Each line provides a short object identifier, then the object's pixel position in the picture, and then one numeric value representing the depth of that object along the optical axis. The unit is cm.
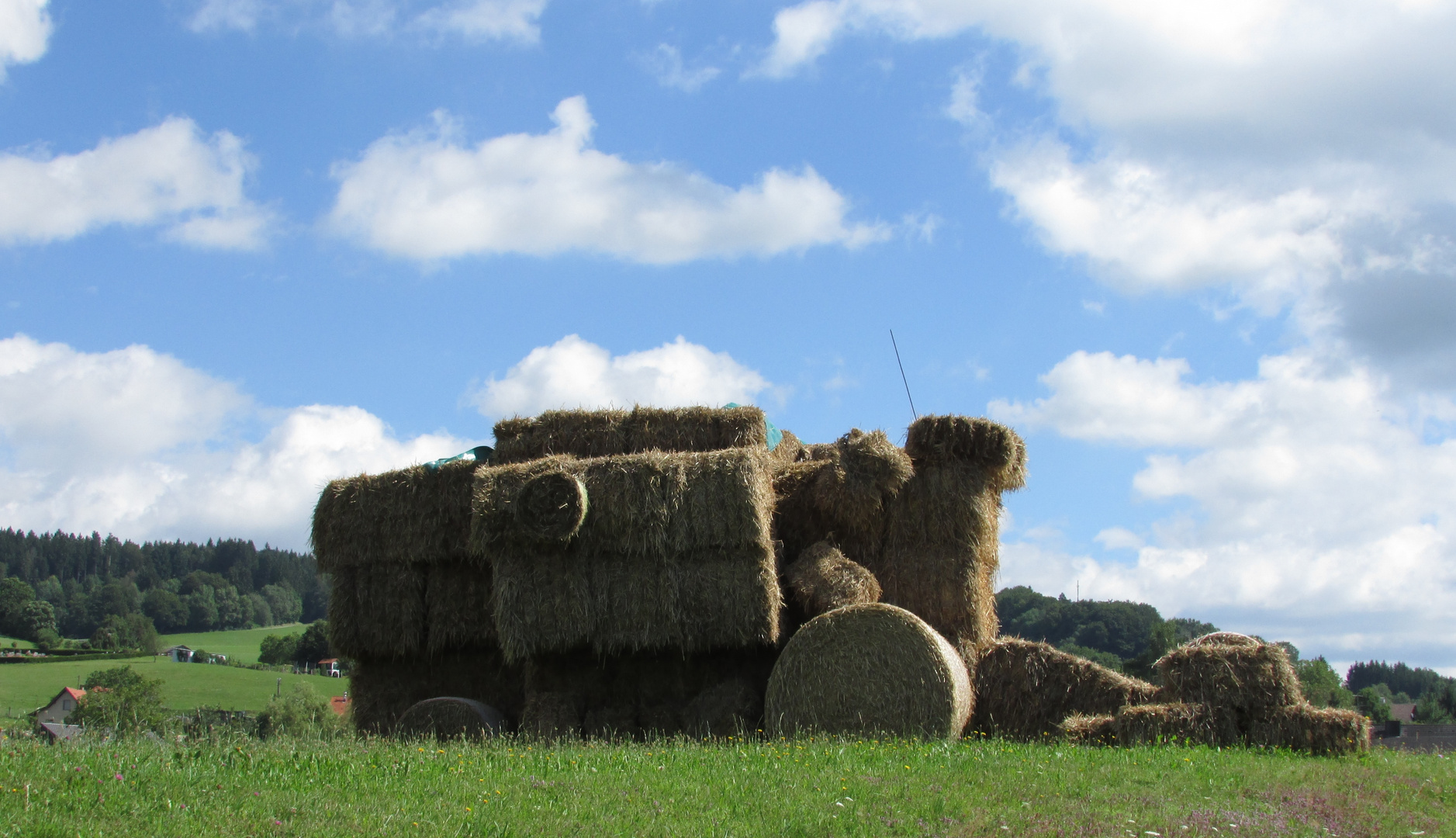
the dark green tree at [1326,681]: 4412
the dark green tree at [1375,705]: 6138
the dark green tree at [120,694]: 5331
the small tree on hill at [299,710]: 5566
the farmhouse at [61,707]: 6194
